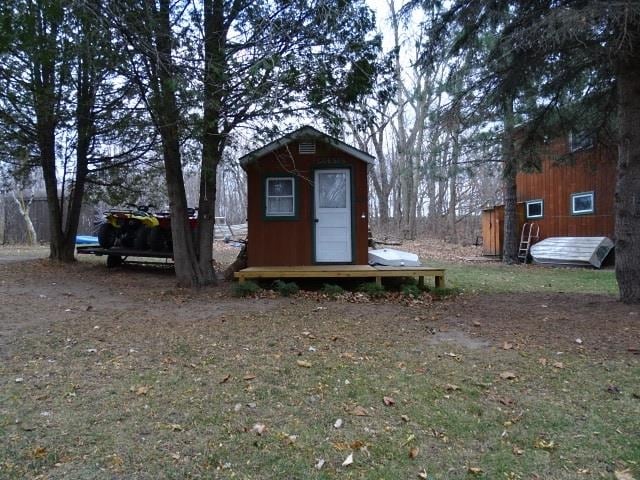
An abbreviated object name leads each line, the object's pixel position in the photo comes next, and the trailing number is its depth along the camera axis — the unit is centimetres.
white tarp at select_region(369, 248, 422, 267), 827
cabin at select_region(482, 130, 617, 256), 1327
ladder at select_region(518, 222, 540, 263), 1579
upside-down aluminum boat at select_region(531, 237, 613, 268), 1308
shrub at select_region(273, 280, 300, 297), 752
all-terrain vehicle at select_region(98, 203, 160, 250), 1023
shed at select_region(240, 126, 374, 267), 848
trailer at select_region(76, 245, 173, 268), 984
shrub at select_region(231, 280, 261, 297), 734
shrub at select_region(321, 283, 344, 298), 748
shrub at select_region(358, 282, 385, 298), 747
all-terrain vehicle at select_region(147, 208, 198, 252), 1001
